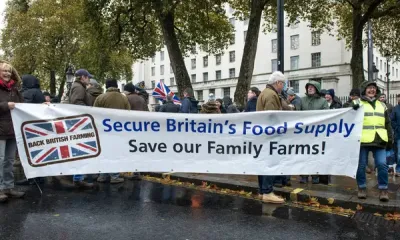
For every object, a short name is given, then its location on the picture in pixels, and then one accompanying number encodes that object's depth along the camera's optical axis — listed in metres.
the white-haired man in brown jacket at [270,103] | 5.60
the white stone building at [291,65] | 48.66
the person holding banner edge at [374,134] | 5.61
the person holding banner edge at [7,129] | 5.55
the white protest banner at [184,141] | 5.63
